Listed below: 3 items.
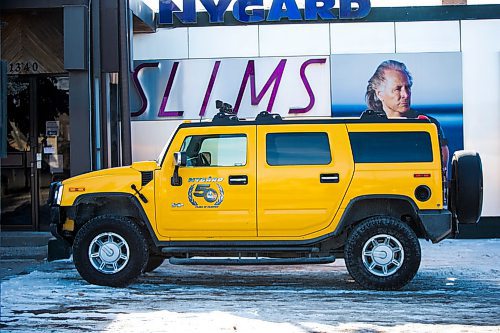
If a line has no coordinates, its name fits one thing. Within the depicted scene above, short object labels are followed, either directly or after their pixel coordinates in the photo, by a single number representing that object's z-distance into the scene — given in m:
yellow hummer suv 9.90
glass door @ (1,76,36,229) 15.56
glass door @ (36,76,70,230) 15.61
